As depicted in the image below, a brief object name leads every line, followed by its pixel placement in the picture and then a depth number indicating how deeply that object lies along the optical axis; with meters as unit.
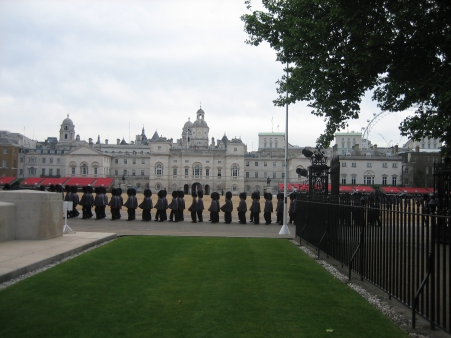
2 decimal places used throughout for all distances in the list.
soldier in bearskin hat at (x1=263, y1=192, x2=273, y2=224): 25.20
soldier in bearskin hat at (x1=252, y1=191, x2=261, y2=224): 25.16
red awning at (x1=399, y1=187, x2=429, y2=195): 64.15
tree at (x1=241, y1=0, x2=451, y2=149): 11.23
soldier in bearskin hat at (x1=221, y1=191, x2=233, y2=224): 25.06
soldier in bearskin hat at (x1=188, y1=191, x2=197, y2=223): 25.30
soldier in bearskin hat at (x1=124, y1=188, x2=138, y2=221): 24.97
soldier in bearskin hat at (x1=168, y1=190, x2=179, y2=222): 25.20
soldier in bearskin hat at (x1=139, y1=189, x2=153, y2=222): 25.08
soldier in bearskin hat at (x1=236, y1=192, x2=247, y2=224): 25.19
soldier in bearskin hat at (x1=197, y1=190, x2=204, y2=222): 25.45
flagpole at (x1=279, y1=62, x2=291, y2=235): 18.27
